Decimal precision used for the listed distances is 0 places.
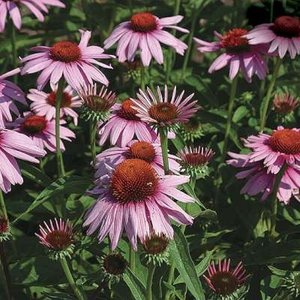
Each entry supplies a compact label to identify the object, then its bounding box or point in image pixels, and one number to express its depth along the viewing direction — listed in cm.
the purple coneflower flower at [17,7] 109
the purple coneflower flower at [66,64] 98
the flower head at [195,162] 95
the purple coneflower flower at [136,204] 84
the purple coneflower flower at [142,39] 109
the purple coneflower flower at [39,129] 106
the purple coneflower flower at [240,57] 110
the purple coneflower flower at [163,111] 89
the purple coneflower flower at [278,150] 99
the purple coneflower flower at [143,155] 93
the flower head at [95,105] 97
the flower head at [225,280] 92
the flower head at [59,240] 92
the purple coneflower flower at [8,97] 95
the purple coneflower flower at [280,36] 109
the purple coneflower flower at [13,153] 88
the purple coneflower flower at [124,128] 99
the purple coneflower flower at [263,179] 101
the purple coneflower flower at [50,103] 109
